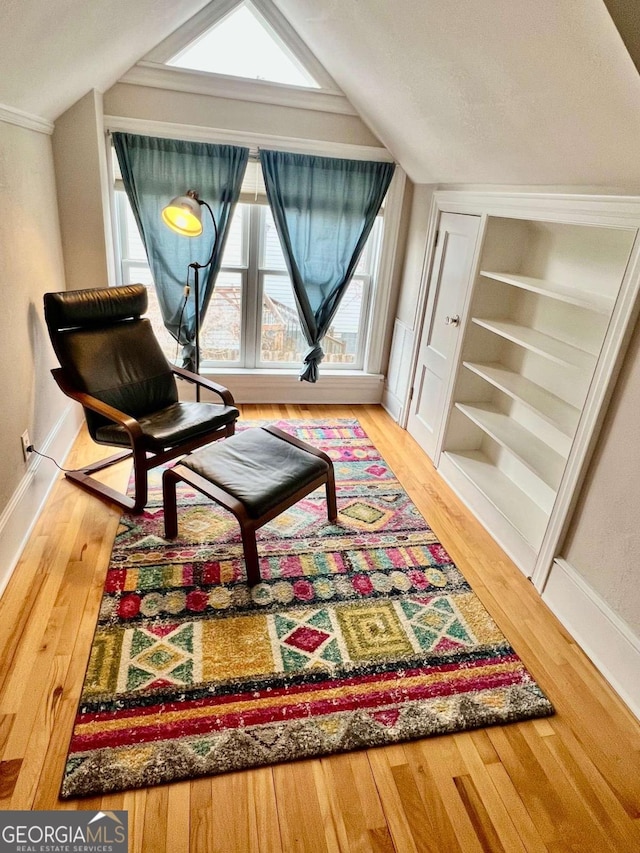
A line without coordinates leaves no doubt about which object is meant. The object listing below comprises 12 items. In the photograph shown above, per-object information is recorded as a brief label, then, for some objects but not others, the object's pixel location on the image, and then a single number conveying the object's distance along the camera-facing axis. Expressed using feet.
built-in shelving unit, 7.63
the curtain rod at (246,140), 9.97
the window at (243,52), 9.86
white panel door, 9.59
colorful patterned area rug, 4.95
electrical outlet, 7.52
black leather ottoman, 6.71
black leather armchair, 8.03
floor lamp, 8.72
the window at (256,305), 11.56
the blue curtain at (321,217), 11.02
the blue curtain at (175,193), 10.21
